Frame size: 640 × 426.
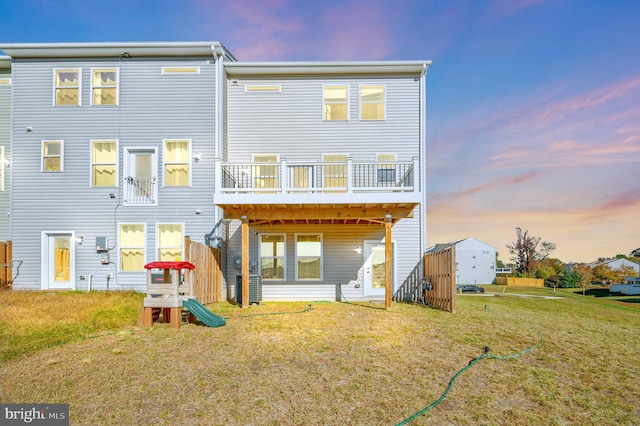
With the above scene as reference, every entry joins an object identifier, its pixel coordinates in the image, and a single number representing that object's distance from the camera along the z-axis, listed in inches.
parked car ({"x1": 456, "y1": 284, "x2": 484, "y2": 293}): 1249.4
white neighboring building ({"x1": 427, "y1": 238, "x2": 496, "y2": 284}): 1871.3
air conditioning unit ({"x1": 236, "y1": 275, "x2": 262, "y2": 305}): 465.1
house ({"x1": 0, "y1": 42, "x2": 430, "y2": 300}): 502.9
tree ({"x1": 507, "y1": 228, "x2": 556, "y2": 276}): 2042.3
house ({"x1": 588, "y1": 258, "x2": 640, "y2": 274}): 2171.5
